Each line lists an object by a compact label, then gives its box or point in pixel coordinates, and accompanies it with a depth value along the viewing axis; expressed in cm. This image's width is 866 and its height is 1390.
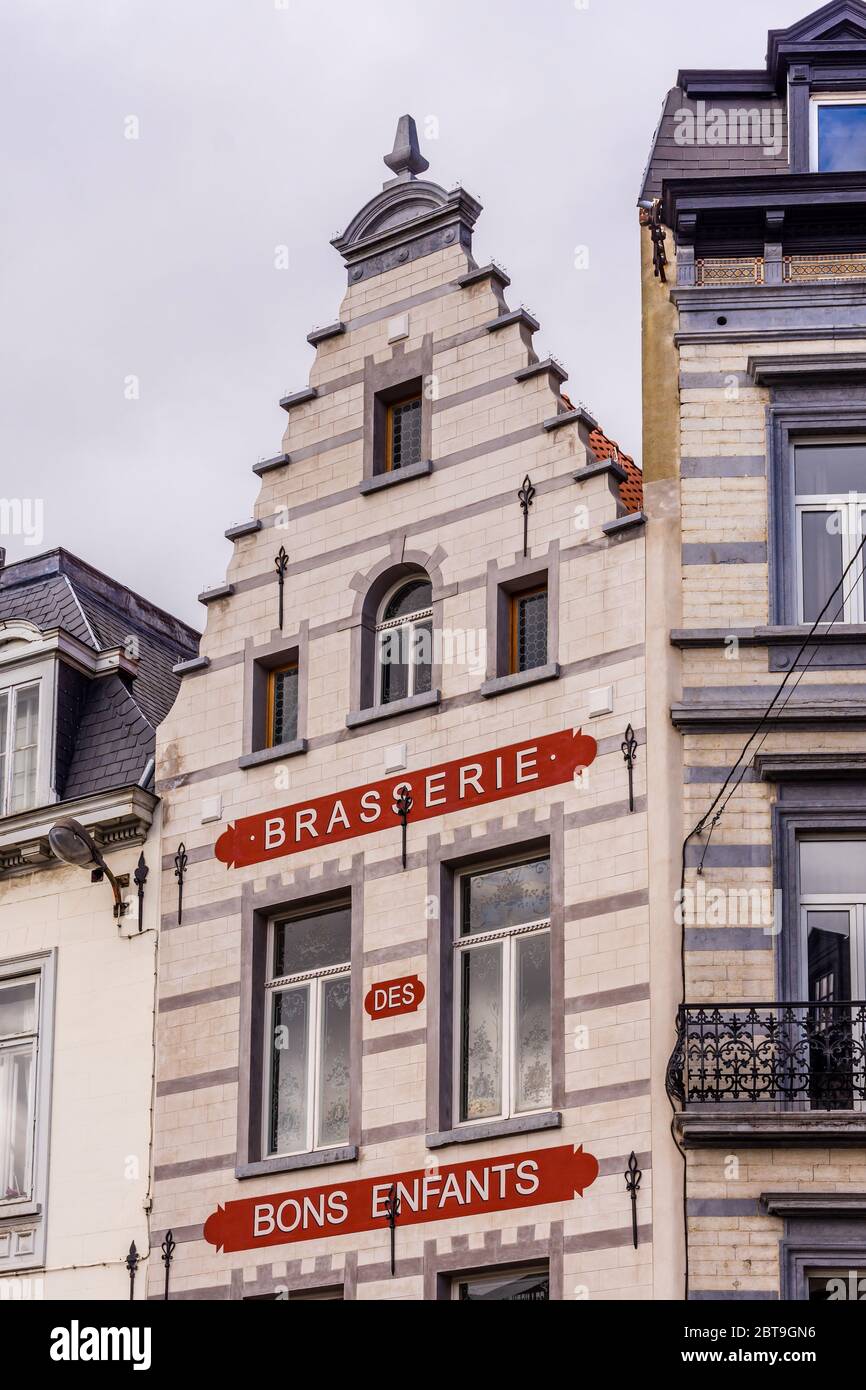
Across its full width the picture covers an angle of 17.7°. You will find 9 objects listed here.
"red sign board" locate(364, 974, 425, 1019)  2395
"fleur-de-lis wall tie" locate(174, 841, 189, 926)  2577
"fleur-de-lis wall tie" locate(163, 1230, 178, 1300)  2428
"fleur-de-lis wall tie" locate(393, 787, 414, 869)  2456
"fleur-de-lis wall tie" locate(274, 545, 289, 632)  2638
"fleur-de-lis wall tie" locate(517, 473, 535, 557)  2492
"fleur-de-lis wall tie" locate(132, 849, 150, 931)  2592
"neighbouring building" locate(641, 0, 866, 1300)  2180
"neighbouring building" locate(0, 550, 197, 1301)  2491
